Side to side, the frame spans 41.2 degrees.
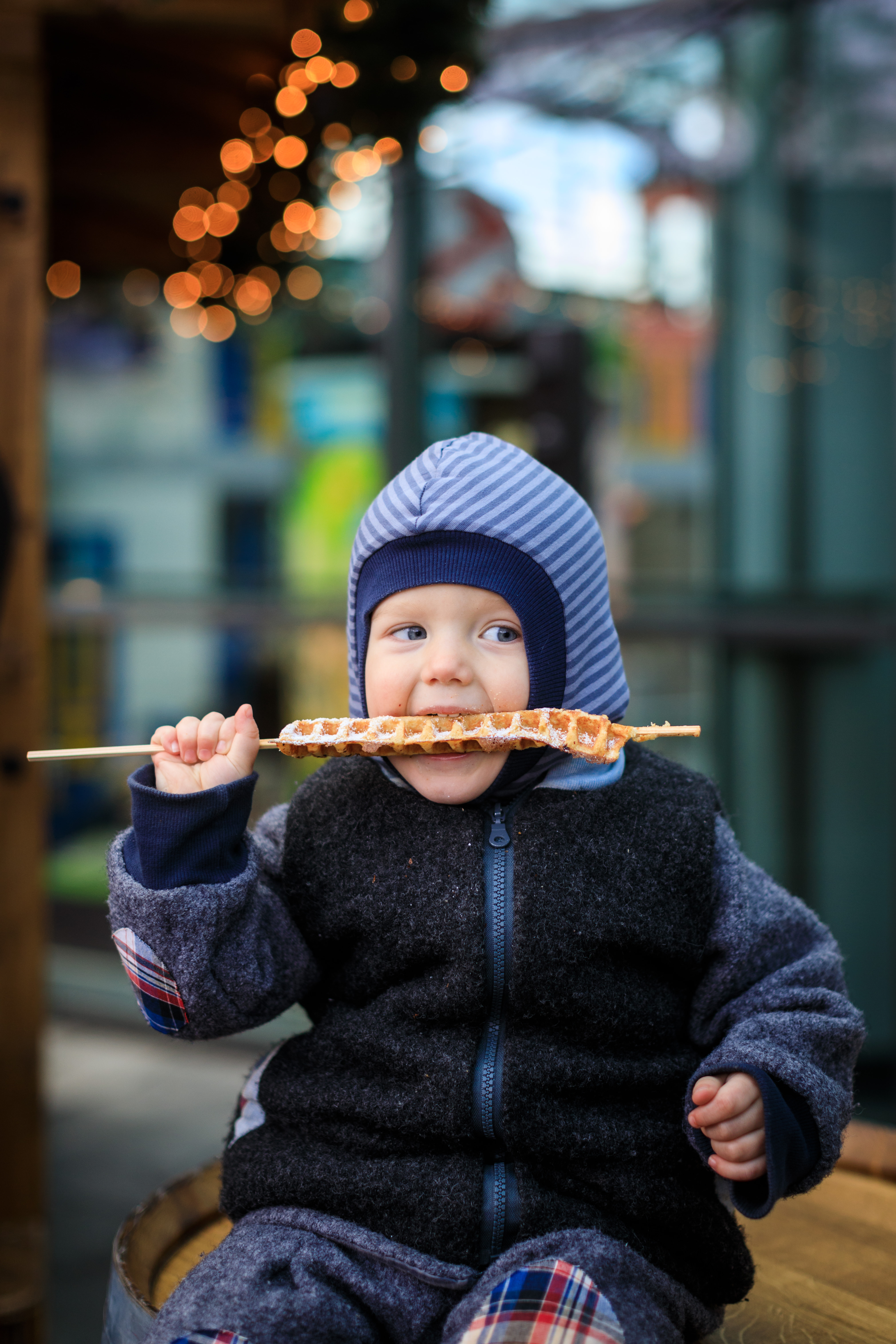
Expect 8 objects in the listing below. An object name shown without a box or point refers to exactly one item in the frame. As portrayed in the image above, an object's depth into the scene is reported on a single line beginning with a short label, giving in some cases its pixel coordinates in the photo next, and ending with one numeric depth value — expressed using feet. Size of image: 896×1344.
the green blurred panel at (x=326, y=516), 13.09
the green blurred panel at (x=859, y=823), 11.22
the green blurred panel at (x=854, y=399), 10.91
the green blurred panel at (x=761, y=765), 11.91
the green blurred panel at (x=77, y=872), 14.38
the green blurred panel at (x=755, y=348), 11.35
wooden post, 6.88
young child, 3.63
